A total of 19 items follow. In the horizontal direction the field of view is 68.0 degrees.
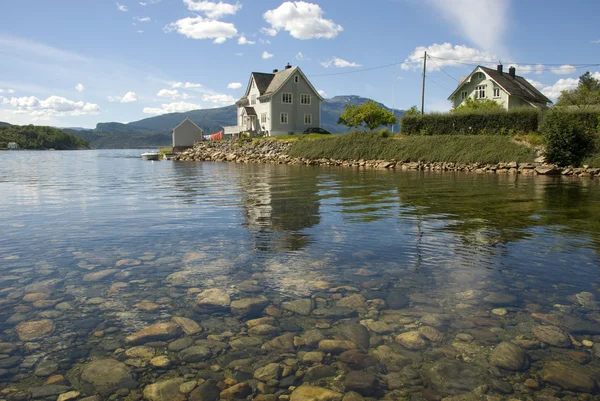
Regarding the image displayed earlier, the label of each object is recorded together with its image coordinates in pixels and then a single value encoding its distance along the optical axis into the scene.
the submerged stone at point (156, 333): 4.20
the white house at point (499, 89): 60.51
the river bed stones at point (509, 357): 3.74
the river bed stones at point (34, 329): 4.23
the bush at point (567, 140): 31.64
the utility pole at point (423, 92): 47.91
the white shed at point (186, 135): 80.81
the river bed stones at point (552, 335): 4.12
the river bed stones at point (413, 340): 4.08
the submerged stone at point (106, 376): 3.43
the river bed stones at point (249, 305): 4.85
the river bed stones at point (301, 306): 4.88
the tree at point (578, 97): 58.16
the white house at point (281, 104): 65.50
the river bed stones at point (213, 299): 5.04
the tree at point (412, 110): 52.97
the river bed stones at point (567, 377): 3.40
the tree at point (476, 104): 50.81
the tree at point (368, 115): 60.09
